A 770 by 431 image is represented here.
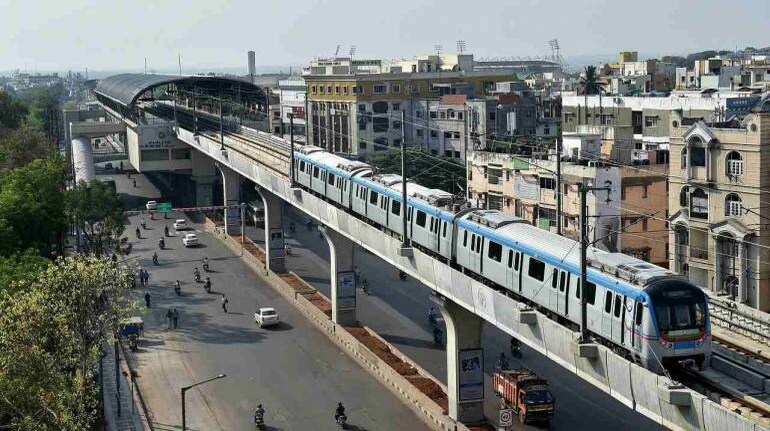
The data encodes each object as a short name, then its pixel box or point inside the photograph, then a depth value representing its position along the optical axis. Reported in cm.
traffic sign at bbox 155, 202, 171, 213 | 7869
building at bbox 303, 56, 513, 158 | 9938
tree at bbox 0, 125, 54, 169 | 8478
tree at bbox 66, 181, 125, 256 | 6066
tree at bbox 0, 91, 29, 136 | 12777
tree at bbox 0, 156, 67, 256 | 4944
